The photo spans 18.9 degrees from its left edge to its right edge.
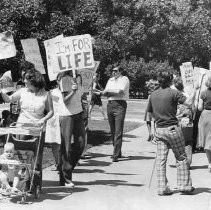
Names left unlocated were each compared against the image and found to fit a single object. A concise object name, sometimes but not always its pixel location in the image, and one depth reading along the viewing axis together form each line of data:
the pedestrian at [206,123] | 10.95
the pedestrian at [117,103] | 12.32
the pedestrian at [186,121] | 11.06
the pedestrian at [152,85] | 12.25
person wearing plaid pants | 8.93
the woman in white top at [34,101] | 8.66
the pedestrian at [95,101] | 22.50
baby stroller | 8.22
